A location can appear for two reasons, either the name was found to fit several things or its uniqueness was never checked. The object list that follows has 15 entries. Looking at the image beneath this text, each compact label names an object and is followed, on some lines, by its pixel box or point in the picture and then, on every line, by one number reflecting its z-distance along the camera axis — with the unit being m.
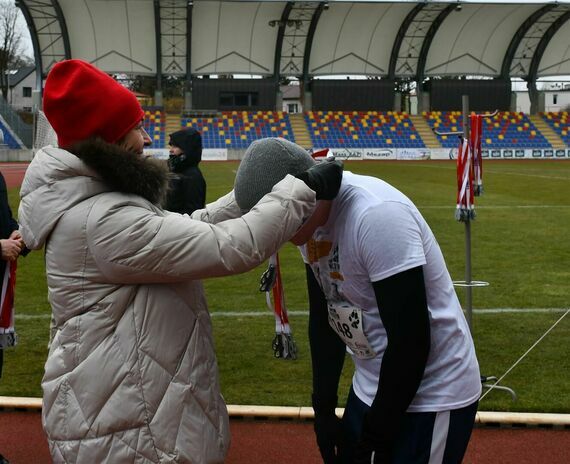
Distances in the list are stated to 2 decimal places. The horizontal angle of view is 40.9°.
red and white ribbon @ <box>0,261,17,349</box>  4.63
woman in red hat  1.92
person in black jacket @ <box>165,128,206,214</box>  6.34
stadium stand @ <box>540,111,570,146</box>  53.81
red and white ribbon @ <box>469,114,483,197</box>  5.51
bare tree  67.88
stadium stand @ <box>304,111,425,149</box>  51.38
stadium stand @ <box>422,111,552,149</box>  52.16
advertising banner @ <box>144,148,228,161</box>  46.81
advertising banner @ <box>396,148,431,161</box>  48.47
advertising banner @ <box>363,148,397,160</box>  48.84
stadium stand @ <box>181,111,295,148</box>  51.09
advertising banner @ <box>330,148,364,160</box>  48.03
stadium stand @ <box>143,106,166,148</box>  49.62
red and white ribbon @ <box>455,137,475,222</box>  5.48
